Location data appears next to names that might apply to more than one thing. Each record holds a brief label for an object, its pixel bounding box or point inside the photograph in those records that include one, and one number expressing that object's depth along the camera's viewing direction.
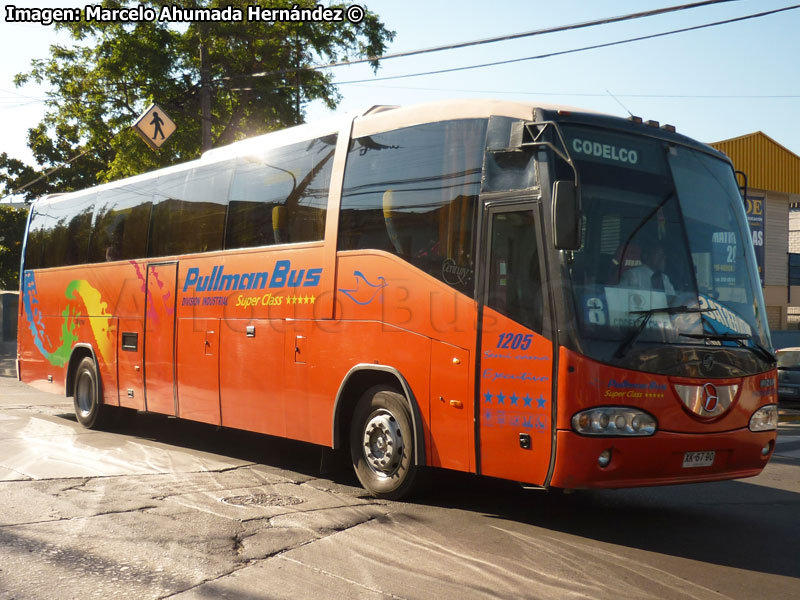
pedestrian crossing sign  22.02
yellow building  34.38
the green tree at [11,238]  41.56
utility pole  22.42
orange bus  6.34
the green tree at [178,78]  28.64
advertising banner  33.38
